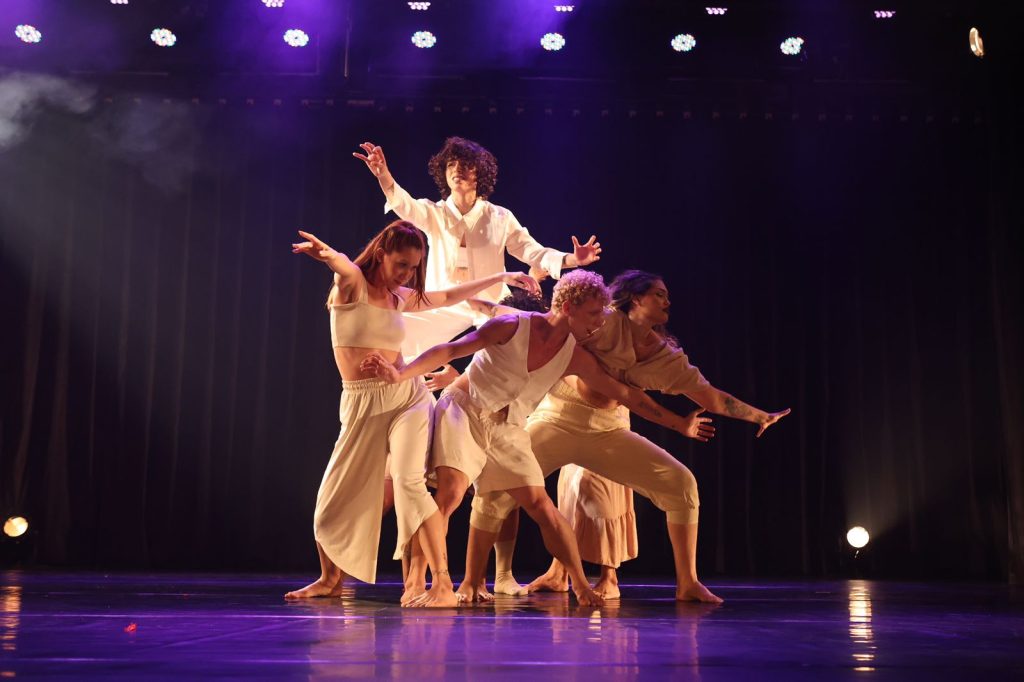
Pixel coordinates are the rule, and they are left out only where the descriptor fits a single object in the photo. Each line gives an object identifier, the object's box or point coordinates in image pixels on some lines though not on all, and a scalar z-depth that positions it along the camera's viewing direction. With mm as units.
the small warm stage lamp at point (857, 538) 6586
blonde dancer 3713
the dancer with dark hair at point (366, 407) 3773
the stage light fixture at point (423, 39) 6352
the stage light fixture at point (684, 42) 6406
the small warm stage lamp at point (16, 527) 6332
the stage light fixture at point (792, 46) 6434
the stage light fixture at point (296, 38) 6438
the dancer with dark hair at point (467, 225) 4793
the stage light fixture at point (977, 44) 6332
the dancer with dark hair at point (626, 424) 4035
